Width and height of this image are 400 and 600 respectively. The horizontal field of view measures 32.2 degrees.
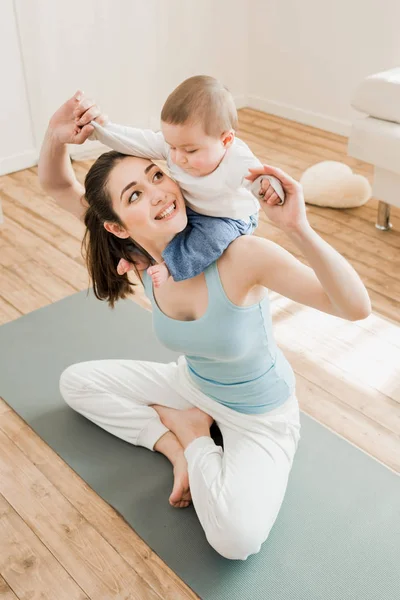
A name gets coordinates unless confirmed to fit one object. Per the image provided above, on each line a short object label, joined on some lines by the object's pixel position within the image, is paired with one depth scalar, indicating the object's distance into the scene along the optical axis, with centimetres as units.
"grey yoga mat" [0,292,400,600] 146
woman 131
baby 127
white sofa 257
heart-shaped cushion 301
